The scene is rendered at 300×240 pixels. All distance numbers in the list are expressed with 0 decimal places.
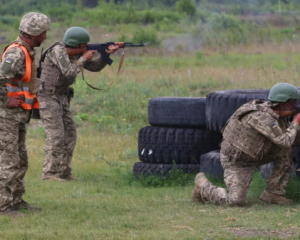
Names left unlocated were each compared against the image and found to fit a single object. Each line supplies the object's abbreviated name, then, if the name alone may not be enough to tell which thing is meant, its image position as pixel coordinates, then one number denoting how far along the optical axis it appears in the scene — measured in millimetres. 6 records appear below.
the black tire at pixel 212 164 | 16219
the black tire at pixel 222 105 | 15469
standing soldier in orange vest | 12547
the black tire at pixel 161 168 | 17312
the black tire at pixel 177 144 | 17266
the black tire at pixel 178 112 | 17375
